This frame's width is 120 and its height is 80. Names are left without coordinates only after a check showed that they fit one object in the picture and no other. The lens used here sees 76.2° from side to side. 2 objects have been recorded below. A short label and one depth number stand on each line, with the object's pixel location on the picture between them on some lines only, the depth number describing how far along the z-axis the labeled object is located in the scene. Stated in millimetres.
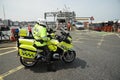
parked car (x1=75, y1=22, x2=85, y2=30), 18483
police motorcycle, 2841
